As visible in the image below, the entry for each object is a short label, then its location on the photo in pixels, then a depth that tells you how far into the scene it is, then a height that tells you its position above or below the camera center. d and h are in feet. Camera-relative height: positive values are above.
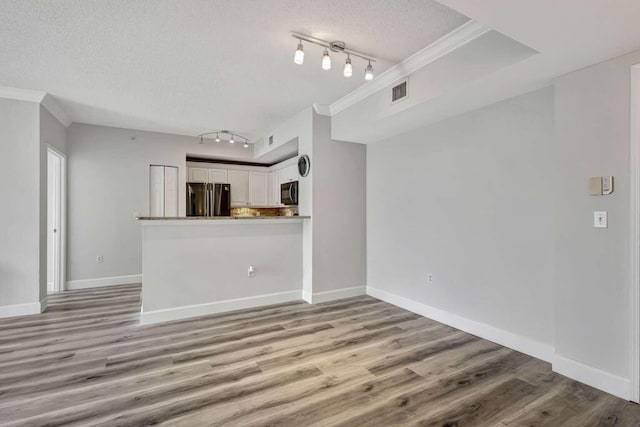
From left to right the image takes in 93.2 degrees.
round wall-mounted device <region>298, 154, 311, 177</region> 13.87 +2.31
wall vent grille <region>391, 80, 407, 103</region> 9.95 +4.13
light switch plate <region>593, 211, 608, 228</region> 6.98 -0.11
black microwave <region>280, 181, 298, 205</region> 17.29 +1.27
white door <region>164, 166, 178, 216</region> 18.63 +1.47
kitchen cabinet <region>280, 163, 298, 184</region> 18.33 +2.62
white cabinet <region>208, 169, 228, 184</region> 20.84 +2.71
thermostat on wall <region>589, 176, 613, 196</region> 6.89 +0.67
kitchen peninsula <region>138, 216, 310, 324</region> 11.45 -2.06
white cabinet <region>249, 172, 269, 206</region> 22.43 +1.97
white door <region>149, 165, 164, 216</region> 18.25 +1.49
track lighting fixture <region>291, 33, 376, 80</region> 7.78 +4.72
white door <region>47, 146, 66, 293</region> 15.55 -0.53
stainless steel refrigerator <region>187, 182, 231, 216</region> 19.02 +0.99
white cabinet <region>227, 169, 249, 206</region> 21.70 +2.03
